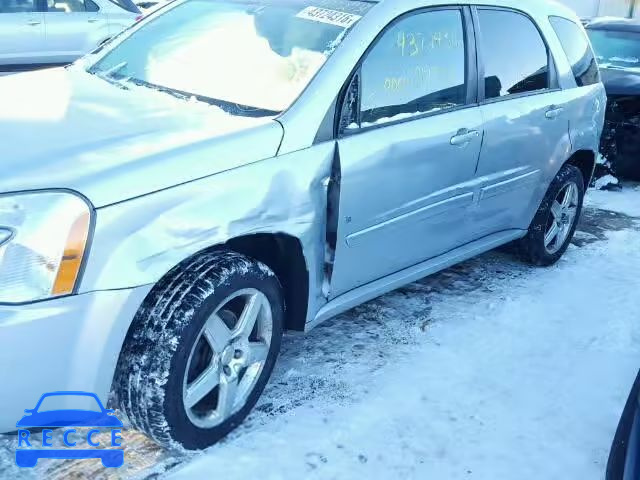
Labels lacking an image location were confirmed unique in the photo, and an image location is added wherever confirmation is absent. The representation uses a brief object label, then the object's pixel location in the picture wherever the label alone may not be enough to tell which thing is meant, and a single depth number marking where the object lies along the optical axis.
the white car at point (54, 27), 8.12
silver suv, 2.16
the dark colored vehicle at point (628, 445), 2.12
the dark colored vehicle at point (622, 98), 6.47
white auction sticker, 3.07
